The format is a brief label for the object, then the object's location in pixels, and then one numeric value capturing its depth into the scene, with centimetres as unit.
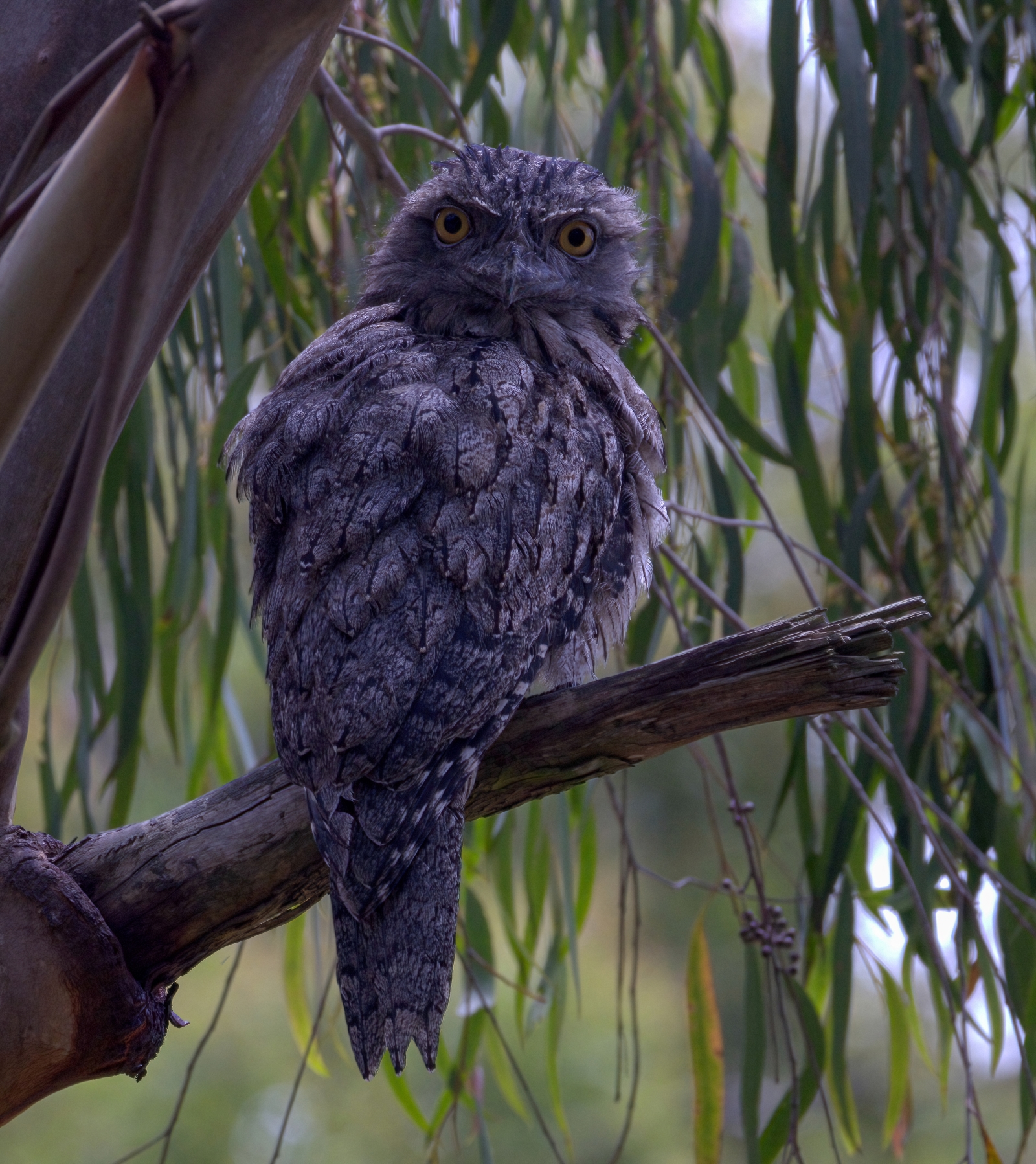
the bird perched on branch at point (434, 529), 738
